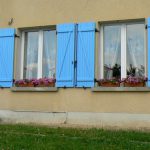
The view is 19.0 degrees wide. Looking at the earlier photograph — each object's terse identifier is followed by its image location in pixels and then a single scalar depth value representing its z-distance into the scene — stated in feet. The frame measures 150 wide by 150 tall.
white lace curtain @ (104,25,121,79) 41.96
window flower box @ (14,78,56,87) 43.50
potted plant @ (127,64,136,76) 40.98
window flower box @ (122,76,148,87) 39.34
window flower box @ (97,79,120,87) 40.52
